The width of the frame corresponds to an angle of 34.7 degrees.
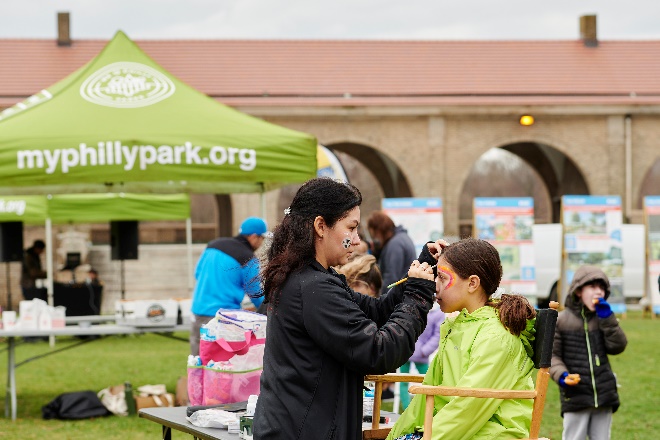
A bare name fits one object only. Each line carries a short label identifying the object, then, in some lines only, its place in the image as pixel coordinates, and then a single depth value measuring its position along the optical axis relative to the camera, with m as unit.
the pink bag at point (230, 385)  5.18
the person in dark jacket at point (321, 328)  3.36
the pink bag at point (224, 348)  5.11
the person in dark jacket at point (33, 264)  19.95
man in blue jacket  9.08
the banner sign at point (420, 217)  21.70
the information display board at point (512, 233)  21.33
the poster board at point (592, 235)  21.94
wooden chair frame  3.59
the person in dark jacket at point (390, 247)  9.77
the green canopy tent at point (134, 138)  8.60
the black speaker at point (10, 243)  17.41
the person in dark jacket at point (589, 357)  6.51
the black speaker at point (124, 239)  18.52
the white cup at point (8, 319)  10.52
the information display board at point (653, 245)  22.17
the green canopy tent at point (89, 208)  17.62
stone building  27.06
